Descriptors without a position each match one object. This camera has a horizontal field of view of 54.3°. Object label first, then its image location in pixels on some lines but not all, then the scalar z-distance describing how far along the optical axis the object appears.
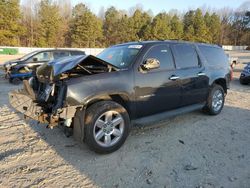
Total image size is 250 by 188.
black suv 3.65
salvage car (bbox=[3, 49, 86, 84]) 11.41
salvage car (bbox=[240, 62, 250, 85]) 11.18
